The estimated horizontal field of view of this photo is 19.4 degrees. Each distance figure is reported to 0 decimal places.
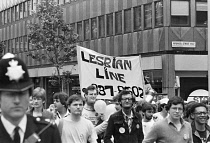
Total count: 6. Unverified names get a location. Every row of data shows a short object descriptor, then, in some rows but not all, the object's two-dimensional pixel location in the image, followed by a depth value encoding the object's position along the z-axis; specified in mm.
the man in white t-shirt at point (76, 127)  9055
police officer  3320
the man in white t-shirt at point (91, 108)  12367
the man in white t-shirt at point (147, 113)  13500
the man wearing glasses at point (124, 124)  10297
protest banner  15727
